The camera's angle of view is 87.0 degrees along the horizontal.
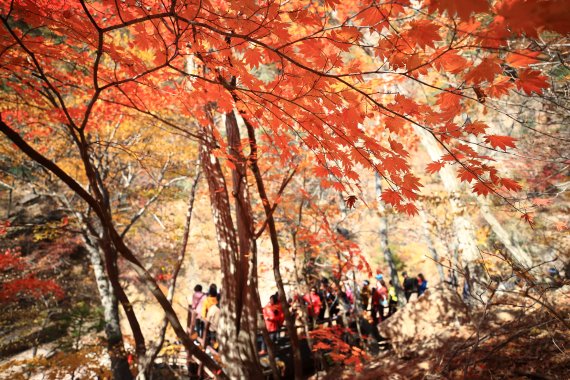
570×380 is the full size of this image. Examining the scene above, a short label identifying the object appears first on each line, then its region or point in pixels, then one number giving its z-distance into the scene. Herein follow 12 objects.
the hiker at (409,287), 10.50
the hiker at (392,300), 9.37
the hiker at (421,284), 9.94
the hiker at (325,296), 8.22
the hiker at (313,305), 6.49
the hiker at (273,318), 6.52
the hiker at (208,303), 5.82
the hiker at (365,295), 8.86
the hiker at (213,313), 5.39
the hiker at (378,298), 8.44
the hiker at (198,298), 6.31
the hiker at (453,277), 7.32
